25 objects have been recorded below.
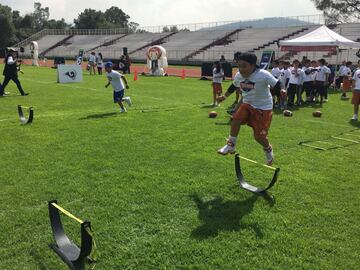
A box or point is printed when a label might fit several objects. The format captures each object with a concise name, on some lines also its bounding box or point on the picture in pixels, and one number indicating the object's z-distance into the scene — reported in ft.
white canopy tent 69.05
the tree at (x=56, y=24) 323.96
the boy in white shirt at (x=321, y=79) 55.01
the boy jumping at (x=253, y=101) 19.36
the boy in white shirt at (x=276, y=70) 50.85
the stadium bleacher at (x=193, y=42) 146.20
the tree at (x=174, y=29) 214.69
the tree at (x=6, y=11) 265.01
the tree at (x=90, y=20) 319.68
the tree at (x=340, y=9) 174.40
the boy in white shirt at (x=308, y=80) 54.90
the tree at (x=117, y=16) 413.18
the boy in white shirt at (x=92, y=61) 104.58
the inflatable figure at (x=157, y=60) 104.05
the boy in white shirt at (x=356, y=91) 39.08
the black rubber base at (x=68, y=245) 11.64
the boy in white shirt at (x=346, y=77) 67.67
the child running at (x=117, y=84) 43.14
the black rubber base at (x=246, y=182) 18.44
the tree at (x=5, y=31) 250.57
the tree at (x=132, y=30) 240.53
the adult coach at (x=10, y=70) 56.94
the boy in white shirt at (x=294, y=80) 51.55
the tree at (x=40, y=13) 366.02
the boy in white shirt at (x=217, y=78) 49.73
